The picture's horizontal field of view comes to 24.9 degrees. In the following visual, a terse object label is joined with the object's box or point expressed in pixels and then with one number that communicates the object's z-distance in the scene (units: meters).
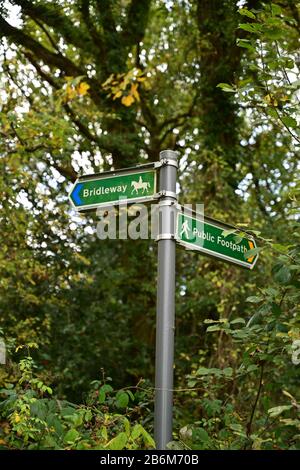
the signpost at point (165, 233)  3.31
